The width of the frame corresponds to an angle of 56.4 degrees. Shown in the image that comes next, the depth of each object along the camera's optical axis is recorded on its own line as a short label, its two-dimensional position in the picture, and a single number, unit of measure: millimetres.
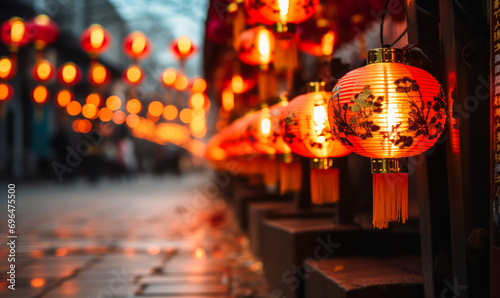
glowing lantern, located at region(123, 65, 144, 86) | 13297
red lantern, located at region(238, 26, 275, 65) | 4762
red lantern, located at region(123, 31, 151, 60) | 10805
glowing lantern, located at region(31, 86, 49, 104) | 14586
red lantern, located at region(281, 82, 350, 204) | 2998
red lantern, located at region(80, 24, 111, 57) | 10000
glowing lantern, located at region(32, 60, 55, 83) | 12242
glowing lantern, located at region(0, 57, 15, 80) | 11750
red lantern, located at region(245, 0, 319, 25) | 3547
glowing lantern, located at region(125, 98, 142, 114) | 18586
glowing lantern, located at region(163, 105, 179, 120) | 22764
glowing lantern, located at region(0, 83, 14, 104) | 13609
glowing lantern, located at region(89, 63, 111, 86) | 12656
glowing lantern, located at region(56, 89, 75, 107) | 16303
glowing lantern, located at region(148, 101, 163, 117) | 22156
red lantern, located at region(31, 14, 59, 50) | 9758
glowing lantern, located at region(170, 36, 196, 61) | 10883
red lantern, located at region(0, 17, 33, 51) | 9633
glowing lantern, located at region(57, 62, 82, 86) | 12516
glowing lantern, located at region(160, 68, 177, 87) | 13742
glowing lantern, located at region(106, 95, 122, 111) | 23902
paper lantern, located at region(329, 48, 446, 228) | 2158
